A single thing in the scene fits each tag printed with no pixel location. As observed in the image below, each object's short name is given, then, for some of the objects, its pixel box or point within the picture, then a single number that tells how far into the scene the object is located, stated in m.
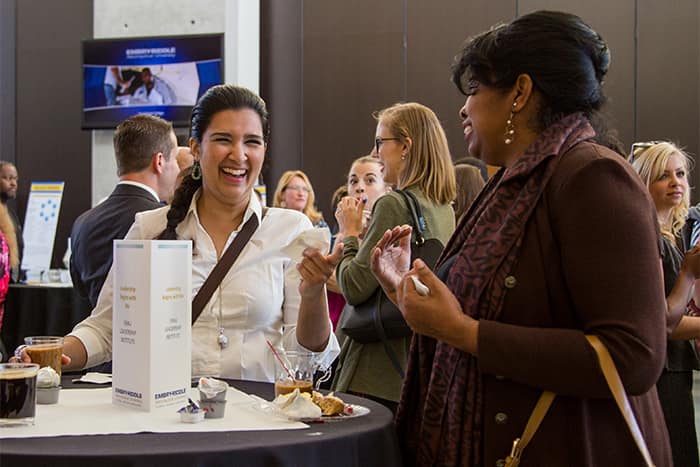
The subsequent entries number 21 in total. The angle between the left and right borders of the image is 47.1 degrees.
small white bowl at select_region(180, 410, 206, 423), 1.54
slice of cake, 1.63
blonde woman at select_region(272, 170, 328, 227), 6.49
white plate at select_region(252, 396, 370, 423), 1.59
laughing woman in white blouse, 2.17
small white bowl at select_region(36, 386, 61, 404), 1.74
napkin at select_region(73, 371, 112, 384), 2.01
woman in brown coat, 1.37
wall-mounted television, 8.88
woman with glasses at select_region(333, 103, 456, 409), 2.70
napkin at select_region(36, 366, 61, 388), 1.75
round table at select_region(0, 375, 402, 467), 1.30
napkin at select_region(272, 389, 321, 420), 1.59
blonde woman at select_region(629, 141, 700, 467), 2.02
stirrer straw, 1.72
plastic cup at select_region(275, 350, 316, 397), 1.71
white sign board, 9.20
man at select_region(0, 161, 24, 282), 8.30
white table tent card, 1.58
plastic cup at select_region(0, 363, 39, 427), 1.50
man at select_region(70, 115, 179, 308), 3.41
